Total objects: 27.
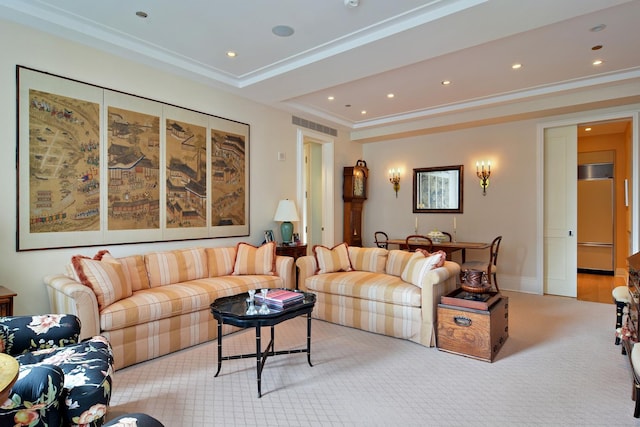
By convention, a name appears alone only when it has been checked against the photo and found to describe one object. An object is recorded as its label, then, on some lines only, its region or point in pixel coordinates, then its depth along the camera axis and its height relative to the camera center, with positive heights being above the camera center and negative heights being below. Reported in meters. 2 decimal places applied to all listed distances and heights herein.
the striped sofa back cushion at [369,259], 4.53 -0.59
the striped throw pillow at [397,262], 4.30 -0.59
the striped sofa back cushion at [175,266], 3.70 -0.57
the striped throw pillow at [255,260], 4.35 -0.58
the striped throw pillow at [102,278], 2.96 -0.55
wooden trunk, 3.14 -1.06
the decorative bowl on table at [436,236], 5.84 -0.38
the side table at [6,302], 2.67 -0.68
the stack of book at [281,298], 2.86 -0.70
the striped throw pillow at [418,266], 3.67 -0.56
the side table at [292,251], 5.04 -0.54
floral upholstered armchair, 1.47 -0.82
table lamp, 5.20 -0.05
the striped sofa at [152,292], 2.89 -0.75
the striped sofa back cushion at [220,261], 4.22 -0.58
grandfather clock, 6.96 +0.29
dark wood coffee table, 2.60 -0.77
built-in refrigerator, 7.32 -0.07
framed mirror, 6.41 +0.44
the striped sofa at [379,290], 3.53 -0.82
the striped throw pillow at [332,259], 4.51 -0.59
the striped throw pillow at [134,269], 3.41 -0.56
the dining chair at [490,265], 5.28 -0.79
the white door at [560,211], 5.49 +0.04
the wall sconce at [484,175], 6.09 +0.65
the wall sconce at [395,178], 7.08 +0.69
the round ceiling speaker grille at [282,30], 3.27 +1.69
